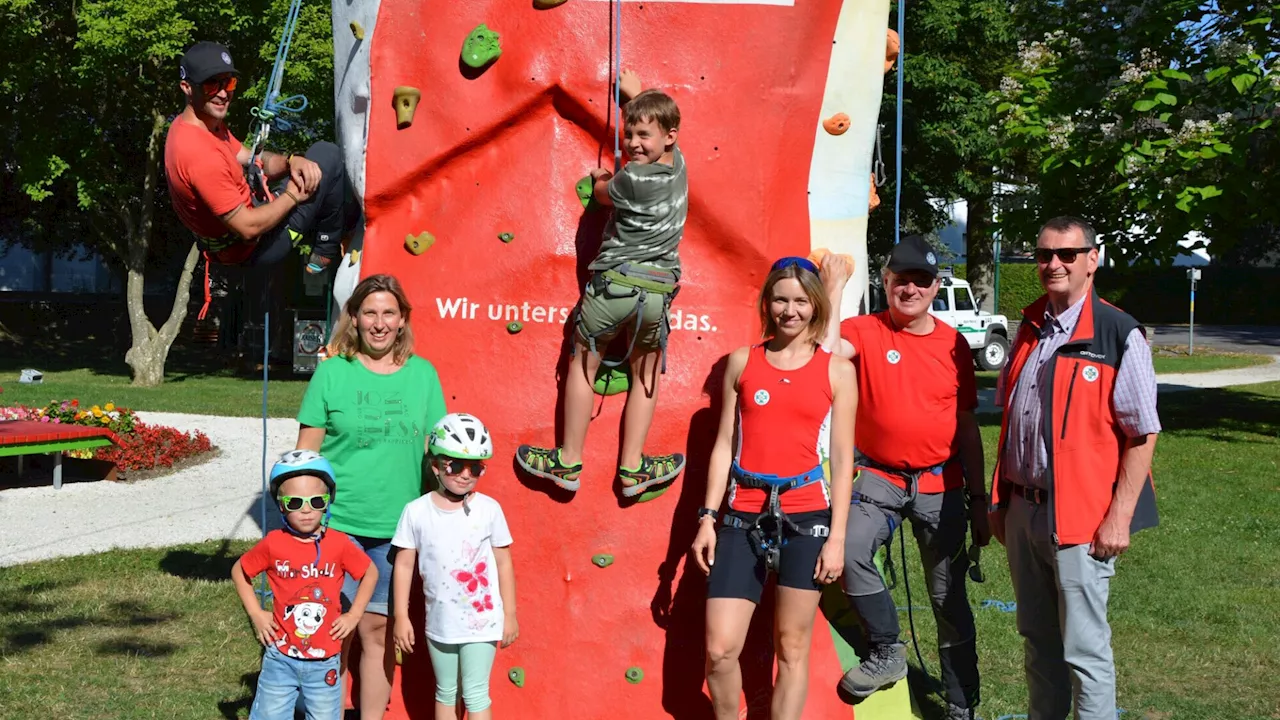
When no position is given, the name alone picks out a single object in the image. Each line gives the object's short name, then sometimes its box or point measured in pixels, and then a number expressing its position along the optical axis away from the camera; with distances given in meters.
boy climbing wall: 5.07
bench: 11.94
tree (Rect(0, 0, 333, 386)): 20.59
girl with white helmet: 4.81
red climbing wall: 5.57
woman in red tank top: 4.82
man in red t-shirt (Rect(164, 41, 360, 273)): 5.00
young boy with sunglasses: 4.59
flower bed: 13.37
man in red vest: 4.57
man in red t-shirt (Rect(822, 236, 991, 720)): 5.23
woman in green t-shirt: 5.01
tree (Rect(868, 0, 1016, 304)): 24.09
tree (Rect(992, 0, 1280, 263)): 15.20
